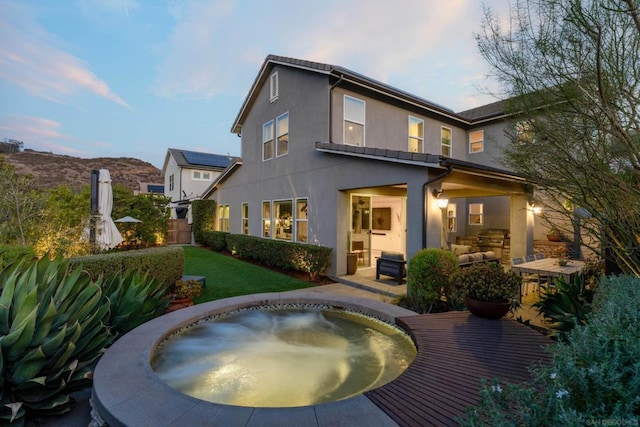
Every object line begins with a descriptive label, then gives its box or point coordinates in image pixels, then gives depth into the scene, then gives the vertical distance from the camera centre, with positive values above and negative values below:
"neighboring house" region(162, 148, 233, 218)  27.56 +4.38
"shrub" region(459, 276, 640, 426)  1.34 -0.82
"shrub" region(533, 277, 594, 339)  4.44 -1.36
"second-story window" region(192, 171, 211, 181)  28.38 +4.25
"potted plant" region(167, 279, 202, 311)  6.92 -1.84
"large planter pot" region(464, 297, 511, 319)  4.92 -1.47
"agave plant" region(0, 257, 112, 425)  2.85 -1.31
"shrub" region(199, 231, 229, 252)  16.86 -1.24
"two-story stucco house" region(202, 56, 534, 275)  8.02 +1.82
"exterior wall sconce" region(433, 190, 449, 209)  7.51 +0.60
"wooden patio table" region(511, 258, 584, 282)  6.97 -1.14
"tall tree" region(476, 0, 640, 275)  3.40 +1.65
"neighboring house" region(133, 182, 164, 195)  42.22 +4.52
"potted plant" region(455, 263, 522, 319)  4.96 -1.17
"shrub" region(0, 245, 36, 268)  5.45 -0.68
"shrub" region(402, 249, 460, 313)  6.31 -1.28
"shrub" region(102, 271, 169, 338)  4.90 -1.45
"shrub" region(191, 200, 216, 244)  19.72 +0.21
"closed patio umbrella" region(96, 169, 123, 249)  8.04 +0.00
